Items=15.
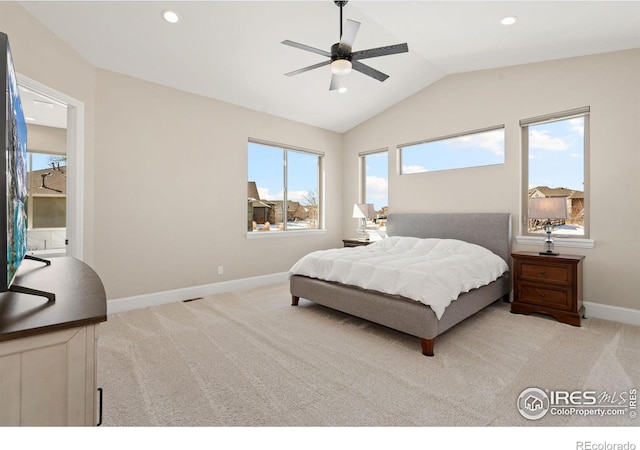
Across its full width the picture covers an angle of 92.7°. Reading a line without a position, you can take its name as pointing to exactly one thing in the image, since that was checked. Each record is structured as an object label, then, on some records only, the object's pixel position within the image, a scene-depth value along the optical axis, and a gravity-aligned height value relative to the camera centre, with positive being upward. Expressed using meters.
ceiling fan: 2.51 +1.47
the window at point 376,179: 5.39 +0.84
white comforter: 2.59 -0.42
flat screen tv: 1.02 +0.17
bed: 2.53 -0.68
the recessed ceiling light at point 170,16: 2.79 +1.94
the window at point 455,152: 4.12 +1.09
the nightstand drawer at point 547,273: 3.10 -0.50
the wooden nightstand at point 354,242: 5.10 -0.29
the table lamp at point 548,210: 3.18 +0.17
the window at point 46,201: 4.80 +0.39
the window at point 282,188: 4.89 +0.64
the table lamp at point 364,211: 5.11 +0.24
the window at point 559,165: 3.49 +0.74
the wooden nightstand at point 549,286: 3.07 -0.63
